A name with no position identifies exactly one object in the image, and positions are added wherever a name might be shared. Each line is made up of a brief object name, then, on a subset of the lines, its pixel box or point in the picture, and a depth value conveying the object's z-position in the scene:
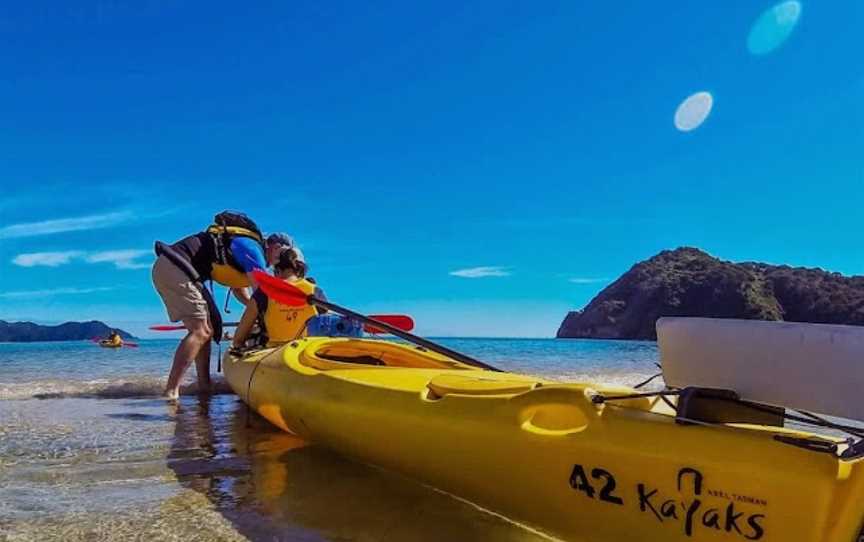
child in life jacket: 4.94
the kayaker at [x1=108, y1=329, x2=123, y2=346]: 21.28
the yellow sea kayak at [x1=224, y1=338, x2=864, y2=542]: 1.51
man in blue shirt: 5.66
